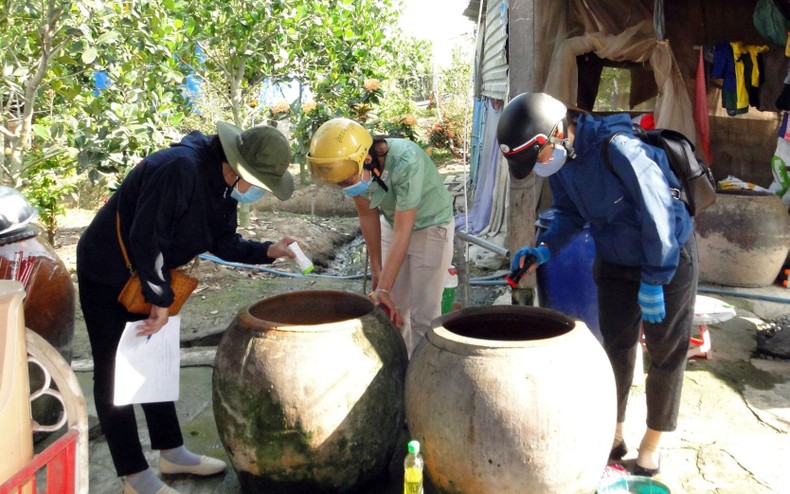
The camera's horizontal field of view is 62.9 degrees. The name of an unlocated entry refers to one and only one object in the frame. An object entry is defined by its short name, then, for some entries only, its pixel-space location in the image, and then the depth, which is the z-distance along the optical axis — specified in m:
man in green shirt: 3.22
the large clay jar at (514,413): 2.38
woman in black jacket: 2.59
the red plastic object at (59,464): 1.83
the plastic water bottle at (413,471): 2.42
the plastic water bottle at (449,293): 4.83
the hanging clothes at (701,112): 6.84
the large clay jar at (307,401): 2.66
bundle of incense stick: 3.27
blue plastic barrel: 3.68
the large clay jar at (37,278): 3.33
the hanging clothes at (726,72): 6.74
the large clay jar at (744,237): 6.15
